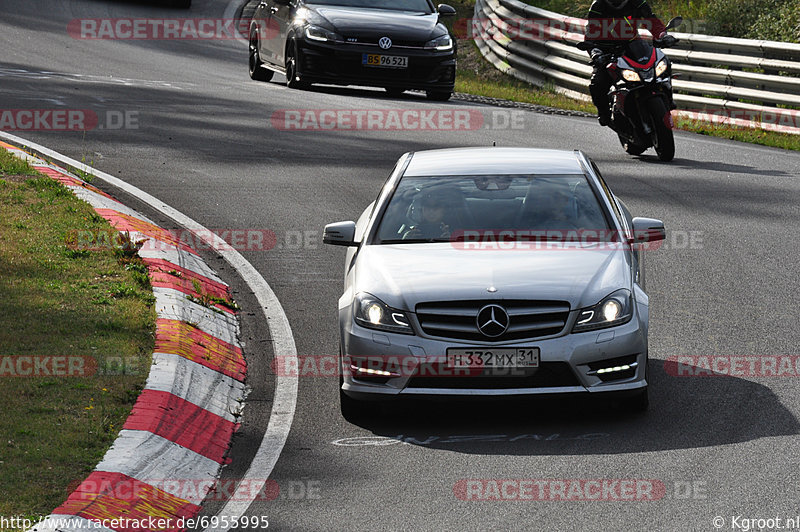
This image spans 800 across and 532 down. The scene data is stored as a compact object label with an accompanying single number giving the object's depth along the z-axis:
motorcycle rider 15.53
